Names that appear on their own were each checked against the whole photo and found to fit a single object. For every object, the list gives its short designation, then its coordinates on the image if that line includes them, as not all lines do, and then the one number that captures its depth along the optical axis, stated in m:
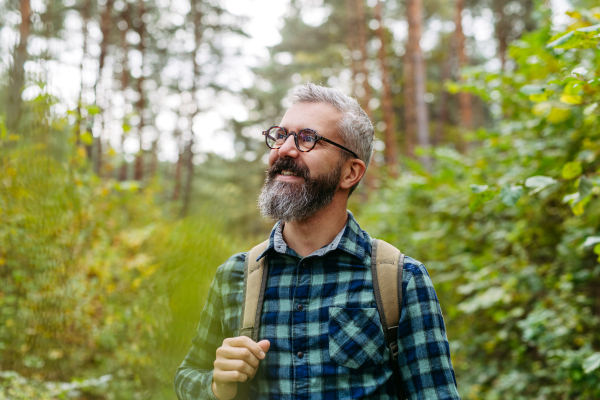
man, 1.37
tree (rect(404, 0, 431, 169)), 9.91
